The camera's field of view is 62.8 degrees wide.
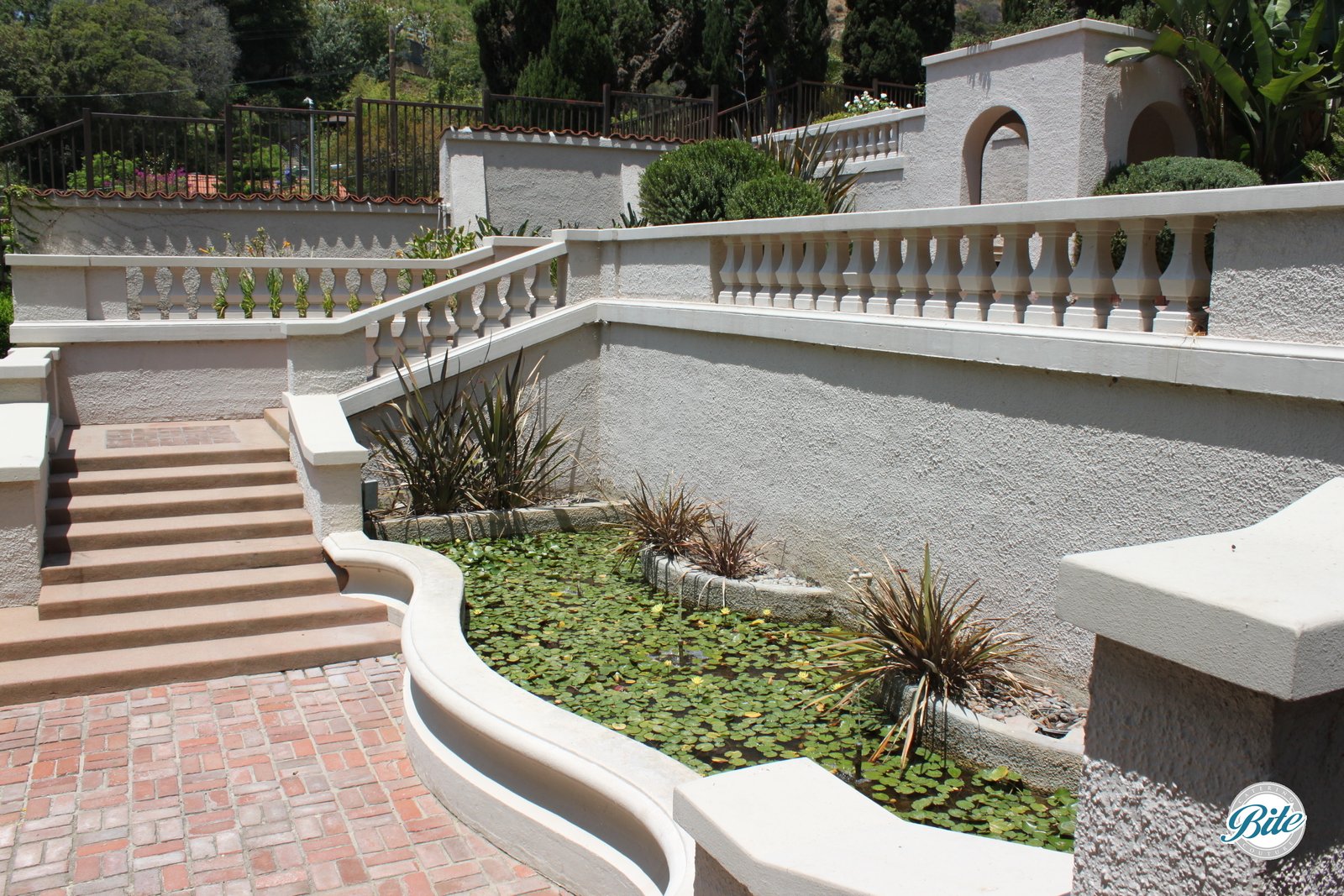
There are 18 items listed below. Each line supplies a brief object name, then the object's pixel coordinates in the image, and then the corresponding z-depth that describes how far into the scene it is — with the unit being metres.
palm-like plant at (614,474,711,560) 7.75
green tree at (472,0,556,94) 23.86
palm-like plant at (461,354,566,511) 8.99
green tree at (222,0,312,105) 49.34
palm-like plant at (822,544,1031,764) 5.07
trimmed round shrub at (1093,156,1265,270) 9.52
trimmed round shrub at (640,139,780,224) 10.72
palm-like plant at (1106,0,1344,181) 10.59
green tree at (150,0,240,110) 44.50
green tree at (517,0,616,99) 22.09
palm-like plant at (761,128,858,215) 11.76
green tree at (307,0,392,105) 55.53
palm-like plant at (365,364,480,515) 8.77
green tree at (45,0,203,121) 38.66
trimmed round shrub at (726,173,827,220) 9.39
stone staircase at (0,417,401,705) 6.57
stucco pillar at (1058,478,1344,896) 1.81
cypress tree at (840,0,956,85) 24.67
